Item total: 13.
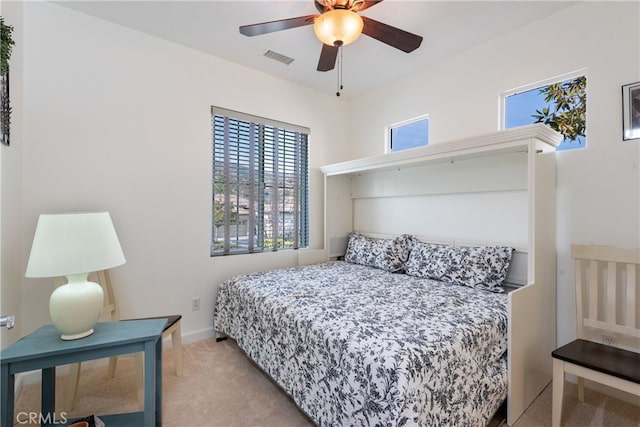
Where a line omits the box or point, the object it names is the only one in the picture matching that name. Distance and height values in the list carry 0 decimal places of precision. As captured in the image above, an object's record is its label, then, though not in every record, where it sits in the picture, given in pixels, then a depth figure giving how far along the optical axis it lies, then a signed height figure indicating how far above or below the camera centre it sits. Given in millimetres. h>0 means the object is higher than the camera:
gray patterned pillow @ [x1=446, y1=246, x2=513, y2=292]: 2260 -427
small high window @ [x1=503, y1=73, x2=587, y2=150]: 2186 +893
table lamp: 1286 -212
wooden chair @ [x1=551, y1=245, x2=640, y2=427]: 1487 -698
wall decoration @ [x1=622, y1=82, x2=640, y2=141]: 1884 +688
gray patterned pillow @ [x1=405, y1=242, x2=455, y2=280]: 2557 -427
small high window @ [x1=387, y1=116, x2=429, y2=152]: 3213 +965
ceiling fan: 1597 +1127
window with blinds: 2924 +343
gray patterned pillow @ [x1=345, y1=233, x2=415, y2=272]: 2961 -406
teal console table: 1188 -624
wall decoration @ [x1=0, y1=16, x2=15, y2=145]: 1458 +764
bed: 1313 -600
